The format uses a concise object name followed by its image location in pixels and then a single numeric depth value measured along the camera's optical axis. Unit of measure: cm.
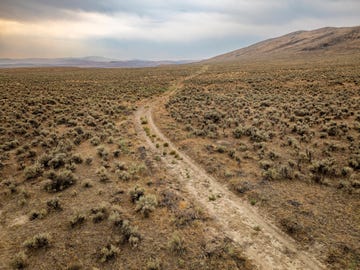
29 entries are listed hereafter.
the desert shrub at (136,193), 962
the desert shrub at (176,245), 708
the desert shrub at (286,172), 1110
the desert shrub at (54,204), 903
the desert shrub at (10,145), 1464
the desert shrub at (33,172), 1148
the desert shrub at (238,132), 1681
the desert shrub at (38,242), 714
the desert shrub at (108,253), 677
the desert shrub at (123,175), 1123
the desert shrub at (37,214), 855
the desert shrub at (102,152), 1355
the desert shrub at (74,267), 643
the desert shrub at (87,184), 1062
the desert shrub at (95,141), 1590
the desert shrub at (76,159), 1307
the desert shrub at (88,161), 1294
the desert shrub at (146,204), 874
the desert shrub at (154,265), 641
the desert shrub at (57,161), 1245
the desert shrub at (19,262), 649
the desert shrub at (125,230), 731
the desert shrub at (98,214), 832
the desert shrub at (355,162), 1123
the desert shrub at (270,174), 1109
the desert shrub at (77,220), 811
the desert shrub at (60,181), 1048
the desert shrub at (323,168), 1109
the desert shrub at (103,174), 1118
